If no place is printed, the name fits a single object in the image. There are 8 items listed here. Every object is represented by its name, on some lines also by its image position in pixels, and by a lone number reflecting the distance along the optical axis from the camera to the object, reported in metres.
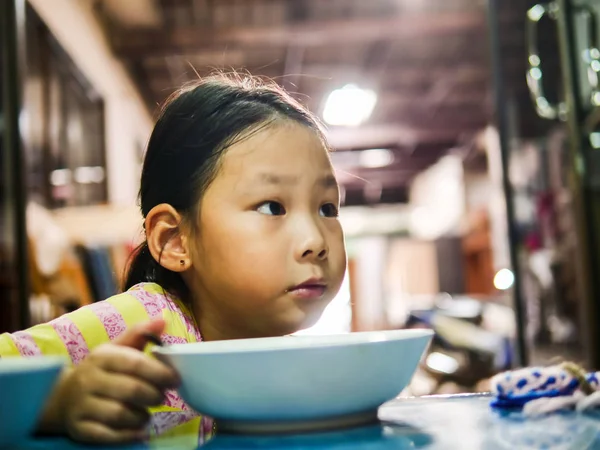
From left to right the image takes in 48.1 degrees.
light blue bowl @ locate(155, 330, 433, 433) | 0.51
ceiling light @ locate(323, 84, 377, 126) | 6.69
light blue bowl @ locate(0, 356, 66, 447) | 0.44
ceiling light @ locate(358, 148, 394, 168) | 9.99
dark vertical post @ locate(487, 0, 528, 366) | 2.60
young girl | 0.88
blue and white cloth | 0.63
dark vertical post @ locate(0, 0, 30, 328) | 1.90
